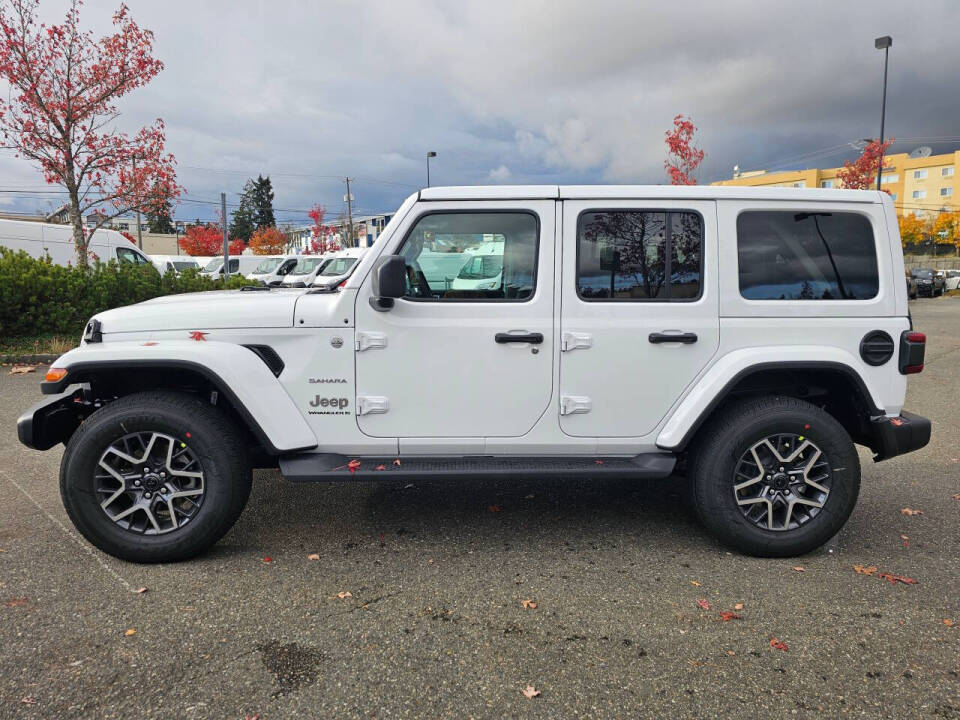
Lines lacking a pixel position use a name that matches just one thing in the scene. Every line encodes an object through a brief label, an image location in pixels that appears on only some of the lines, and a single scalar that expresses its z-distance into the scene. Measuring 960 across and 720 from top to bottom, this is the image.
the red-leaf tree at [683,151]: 21.66
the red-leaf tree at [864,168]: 25.86
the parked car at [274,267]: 23.64
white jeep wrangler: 3.44
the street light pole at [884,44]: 23.27
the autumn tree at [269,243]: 65.50
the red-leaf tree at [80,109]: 11.62
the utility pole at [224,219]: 27.08
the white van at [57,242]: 17.27
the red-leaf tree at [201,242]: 61.03
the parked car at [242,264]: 34.31
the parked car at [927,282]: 30.66
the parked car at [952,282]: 36.70
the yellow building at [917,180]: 82.56
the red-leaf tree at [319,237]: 51.72
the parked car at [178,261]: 34.91
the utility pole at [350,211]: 48.81
